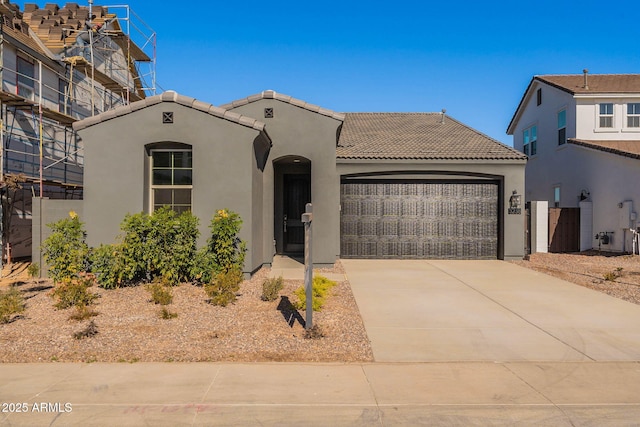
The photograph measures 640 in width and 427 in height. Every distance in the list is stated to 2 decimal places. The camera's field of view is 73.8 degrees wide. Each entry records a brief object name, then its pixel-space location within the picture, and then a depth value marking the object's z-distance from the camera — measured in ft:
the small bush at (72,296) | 24.04
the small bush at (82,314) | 21.70
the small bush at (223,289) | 24.80
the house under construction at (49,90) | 44.09
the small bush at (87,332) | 18.98
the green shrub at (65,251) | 28.99
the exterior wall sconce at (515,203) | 46.62
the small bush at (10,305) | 21.48
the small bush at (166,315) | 21.98
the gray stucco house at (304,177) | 32.32
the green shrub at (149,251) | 28.91
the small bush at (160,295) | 24.47
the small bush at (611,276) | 34.12
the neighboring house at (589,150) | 52.54
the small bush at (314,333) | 19.44
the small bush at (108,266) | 28.84
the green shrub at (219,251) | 29.94
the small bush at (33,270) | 30.93
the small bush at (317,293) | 23.82
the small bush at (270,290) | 26.17
